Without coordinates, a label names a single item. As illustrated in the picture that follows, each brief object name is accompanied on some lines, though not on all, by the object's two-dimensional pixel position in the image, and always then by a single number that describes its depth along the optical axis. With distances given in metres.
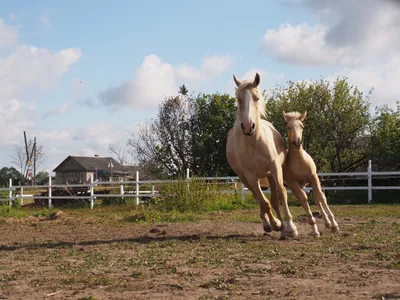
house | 81.97
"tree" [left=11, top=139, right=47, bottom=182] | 63.47
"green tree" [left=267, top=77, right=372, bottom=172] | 29.81
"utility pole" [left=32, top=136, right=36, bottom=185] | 63.60
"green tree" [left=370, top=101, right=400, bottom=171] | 26.28
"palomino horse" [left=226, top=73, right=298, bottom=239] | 8.05
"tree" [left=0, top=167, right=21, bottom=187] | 76.34
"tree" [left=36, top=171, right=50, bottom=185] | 84.69
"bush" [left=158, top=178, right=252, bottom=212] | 15.88
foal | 9.00
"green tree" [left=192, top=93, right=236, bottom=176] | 35.88
